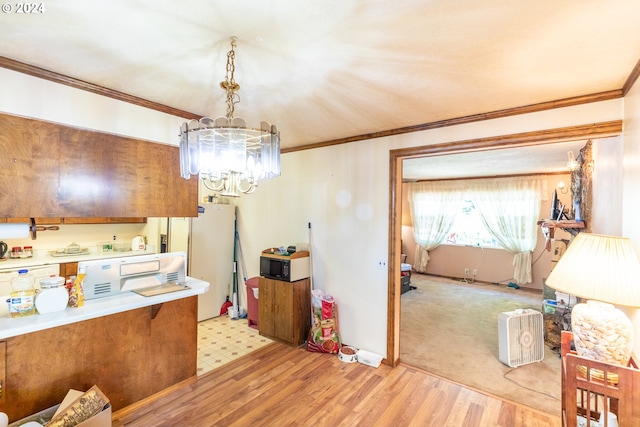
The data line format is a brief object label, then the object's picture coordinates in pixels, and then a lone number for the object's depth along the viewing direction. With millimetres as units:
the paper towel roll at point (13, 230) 1859
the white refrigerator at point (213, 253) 4090
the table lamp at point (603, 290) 1408
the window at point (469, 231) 6832
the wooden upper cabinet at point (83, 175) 1823
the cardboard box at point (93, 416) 1602
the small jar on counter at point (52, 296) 1834
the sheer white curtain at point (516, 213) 6008
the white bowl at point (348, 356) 3108
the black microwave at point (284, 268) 3426
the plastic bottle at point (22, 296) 1763
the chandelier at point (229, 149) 1451
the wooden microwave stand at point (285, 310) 3422
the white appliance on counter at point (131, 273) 2131
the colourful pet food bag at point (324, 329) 3275
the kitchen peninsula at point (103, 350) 1780
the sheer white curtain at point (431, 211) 7070
